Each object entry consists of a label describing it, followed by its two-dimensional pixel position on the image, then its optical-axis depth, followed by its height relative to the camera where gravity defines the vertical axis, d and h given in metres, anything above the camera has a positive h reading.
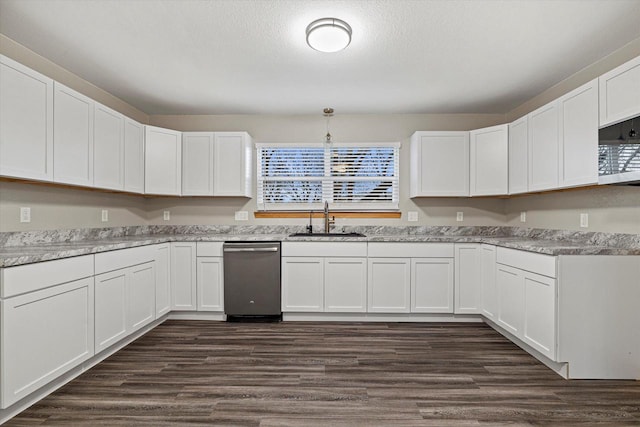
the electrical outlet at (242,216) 4.25 -0.04
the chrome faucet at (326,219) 4.08 -0.07
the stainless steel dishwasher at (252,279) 3.58 -0.72
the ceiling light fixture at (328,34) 2.19 +1.22
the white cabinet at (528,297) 2.40 -0.68
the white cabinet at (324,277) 3.57 -0.69
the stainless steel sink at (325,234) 3.89 -0.26
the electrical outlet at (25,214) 2.54 -0.03
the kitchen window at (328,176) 4.23 +0.48
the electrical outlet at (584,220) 2.85 -0.05
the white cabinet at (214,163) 3.94 +0.59
